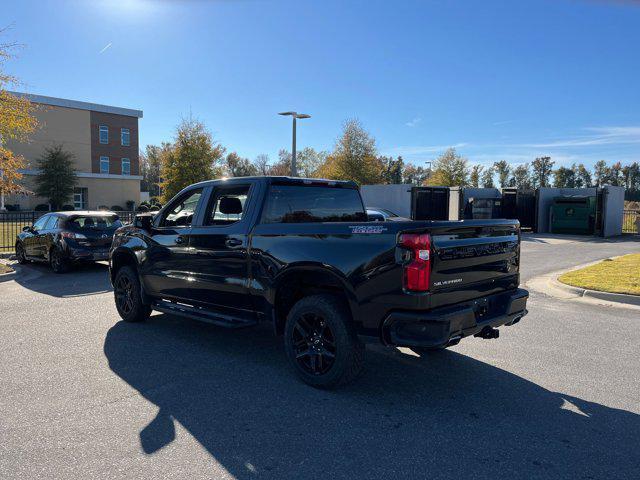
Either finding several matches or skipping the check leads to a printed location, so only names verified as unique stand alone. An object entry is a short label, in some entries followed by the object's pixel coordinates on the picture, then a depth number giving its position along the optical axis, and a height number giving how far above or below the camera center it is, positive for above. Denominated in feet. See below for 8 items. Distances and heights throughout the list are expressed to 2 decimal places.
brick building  153.28 +16.97
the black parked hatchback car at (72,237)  36.99 -3.00
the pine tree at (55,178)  145.07 +5.96
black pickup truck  12.16 -1.92
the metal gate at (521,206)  90.17 +0.76
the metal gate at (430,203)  86.58 +0.91
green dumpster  82.33 -0.60
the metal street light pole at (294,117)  72.49 +13.01
